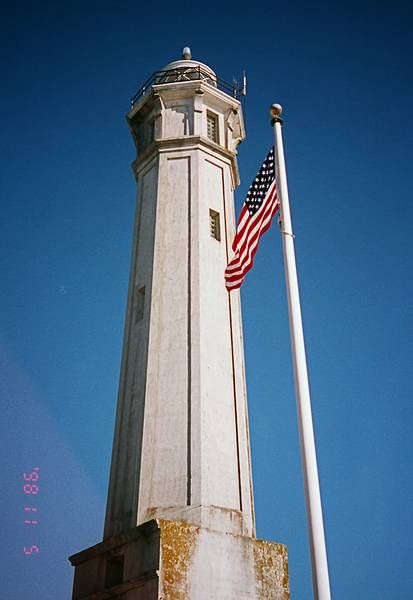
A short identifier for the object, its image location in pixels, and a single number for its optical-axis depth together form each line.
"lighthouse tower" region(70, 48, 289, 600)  14.66
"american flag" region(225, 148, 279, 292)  14.62
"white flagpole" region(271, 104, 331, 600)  9.96
